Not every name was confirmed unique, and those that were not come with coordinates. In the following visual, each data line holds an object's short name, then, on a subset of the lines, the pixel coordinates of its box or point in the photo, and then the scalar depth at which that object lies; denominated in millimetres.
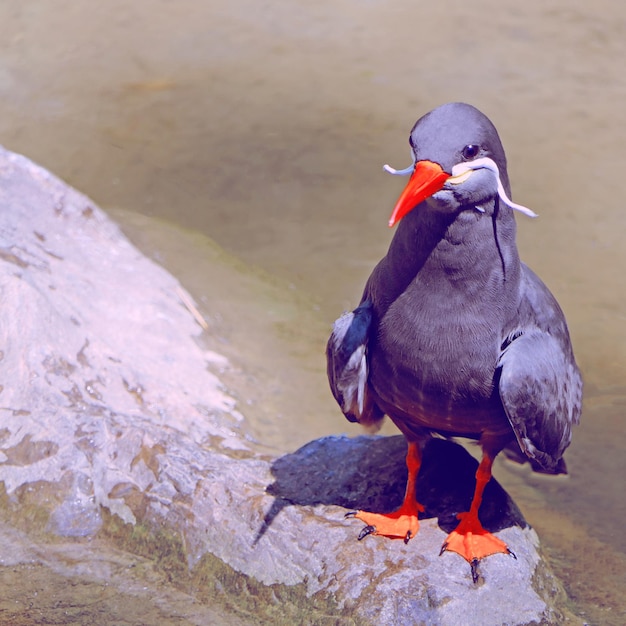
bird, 6727
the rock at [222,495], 7531
